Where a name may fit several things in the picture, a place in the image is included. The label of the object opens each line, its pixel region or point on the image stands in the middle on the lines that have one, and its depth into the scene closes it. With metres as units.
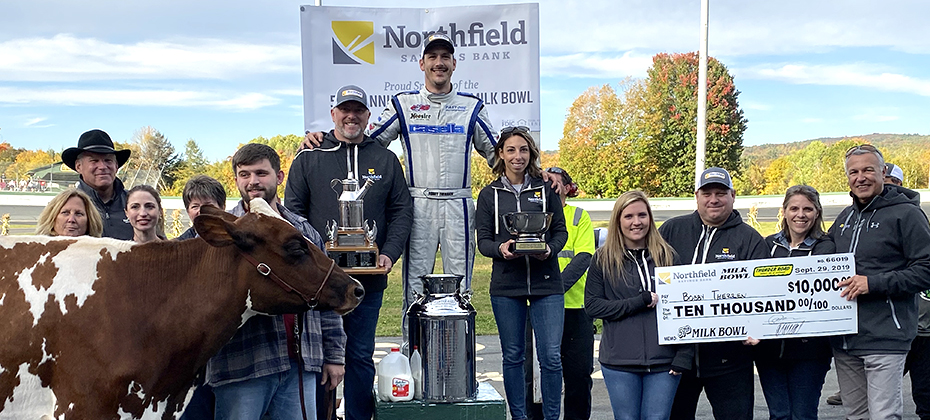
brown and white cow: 3.14
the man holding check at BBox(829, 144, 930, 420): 5.04
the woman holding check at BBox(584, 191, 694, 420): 4.73
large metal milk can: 4.85
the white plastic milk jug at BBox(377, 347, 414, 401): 4.80
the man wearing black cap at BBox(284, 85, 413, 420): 5.24
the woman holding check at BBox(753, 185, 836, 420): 5.18
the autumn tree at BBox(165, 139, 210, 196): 51.50
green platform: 4.77
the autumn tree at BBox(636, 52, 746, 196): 56.25
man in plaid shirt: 3.75
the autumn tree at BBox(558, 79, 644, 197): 56.25
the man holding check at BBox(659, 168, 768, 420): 5.00
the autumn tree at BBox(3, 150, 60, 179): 51.96
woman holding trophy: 5.46
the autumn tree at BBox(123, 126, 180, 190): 49.59
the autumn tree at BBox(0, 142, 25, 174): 54.41
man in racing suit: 5.85
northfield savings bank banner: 7.37
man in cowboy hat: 5.28
